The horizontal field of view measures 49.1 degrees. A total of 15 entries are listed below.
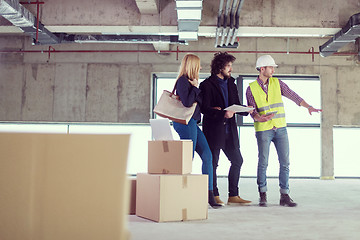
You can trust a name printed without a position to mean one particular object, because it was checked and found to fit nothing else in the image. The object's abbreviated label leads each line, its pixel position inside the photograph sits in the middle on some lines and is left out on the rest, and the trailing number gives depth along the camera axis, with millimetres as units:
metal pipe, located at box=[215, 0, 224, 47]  5578
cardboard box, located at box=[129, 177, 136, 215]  3045
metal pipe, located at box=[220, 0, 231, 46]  5471
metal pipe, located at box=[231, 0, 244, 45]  5618
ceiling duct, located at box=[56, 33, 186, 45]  7211
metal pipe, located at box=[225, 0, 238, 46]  5557
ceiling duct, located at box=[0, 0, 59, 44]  5078
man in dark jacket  3539
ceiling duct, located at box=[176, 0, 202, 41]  5103
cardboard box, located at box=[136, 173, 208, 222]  2611
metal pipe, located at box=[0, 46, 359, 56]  8711
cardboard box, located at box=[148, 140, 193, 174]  2742
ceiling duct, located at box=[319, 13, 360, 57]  5637
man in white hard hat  3625
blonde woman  3217
